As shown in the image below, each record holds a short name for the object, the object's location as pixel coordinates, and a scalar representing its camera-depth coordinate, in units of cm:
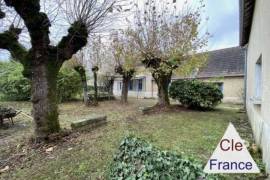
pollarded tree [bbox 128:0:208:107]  629
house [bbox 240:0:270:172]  228
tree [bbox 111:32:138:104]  727
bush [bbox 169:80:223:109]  710
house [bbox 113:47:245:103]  1051
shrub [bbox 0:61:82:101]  1068
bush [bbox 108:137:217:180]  167
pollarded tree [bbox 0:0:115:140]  342
